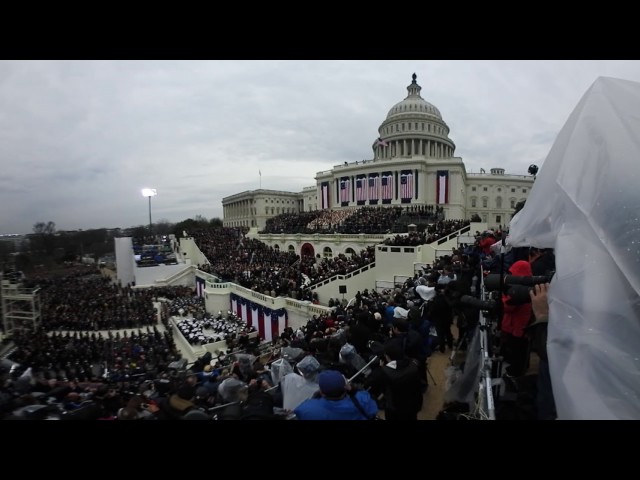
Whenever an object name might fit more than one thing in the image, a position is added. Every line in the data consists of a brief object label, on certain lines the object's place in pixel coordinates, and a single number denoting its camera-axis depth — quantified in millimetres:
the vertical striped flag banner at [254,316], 20052
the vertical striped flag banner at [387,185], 49312
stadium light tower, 49969
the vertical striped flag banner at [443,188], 48156
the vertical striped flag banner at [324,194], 57888
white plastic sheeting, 1915
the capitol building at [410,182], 48500
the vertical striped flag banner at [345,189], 53250
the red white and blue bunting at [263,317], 18328
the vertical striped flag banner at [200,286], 29828
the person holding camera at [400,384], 3592
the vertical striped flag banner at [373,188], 50125
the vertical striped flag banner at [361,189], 51188
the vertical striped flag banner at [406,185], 48031
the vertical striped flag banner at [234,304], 22672
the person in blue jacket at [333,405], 2719
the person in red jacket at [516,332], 3850
